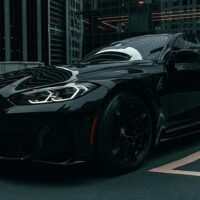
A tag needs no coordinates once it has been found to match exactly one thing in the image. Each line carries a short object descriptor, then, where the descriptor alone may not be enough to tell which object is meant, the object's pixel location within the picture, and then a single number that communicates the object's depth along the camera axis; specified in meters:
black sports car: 3.43
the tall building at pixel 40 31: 59.84
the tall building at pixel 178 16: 60.97
